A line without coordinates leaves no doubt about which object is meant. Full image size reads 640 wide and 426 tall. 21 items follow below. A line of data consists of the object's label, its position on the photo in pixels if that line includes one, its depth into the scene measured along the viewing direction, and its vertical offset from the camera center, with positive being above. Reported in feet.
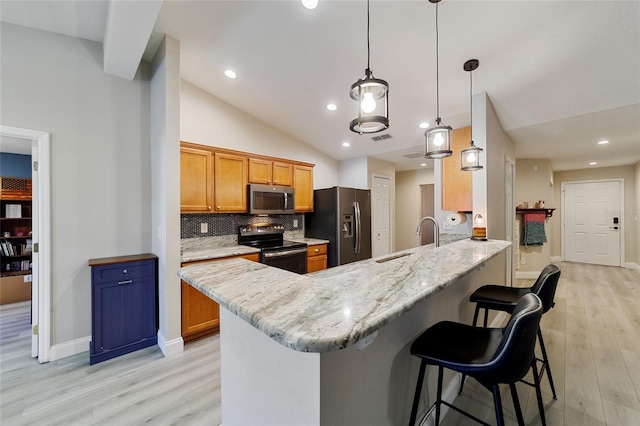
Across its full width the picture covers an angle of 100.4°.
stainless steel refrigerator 14.23 -0.57
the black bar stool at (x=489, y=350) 3.38 -2.04
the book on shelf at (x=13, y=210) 13.41 +0.21
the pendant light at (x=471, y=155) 8.55 +1.86
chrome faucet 8.38 -0.68
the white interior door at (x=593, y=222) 20.33 -0.88
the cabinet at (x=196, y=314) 8.89 -3.49
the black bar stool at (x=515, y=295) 5.54 -2.01
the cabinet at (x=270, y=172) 12.43 +2.00
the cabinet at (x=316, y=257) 13.50 -2.34
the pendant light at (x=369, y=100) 4.58 +2.04
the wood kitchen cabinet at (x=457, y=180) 11.69 +1.42
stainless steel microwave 12.21 +0.65
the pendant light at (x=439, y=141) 6.82 +1.85
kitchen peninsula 2.40 -1.66
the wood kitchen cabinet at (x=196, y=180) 10.23 +1.32
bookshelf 12.67 -1.36
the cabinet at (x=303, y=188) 14.34 +1.36
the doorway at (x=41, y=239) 7.86 -0.74
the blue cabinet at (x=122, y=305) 7.83 -2.84
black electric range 11.35 -1.53
